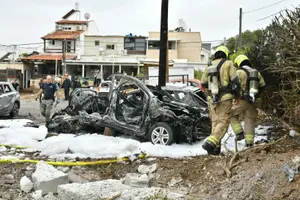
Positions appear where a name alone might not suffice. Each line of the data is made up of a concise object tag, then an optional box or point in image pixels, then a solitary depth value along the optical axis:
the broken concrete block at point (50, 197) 5.59
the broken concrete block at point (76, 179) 6.18
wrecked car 8.67
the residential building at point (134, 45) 51.28
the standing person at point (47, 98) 12.41
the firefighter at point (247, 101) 7.13
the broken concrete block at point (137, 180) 5.59
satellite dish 54.41
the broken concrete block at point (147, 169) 6.22
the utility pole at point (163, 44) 13.48
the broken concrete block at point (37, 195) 5.65
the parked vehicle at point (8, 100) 15.25
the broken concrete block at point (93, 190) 4.98
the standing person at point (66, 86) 24.78
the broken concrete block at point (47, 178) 5.75
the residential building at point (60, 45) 49.03
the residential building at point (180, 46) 49.62
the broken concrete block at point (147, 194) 4.83
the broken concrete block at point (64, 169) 6.63
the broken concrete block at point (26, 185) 5.90
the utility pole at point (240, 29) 33.53
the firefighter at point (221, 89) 6.88
